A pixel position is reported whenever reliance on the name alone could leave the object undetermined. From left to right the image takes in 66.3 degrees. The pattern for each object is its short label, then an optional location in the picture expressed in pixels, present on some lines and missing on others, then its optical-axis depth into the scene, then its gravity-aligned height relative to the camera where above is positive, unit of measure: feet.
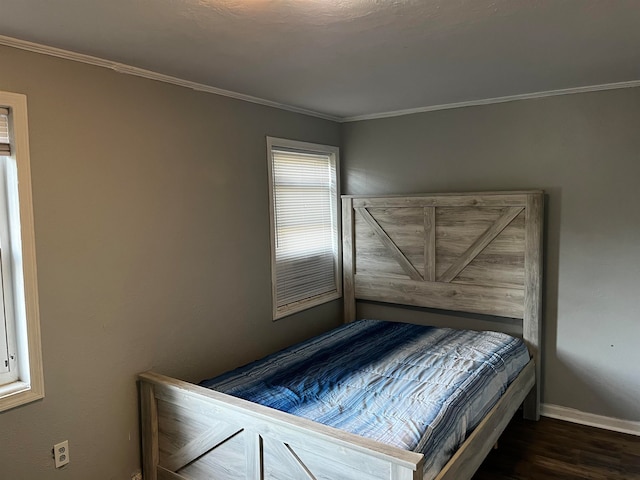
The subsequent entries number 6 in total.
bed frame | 6.79 -2.66
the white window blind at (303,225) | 12.26 -0.40
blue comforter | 7.55 -3.26
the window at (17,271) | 7.20 -0.85
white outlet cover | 7.73 -3.80
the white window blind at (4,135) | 7.19 +1.18
